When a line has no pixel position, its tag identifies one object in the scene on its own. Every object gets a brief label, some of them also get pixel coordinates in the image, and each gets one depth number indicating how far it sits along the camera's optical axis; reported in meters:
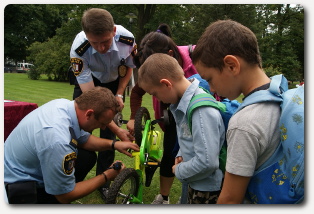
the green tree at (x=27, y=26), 23.59
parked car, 35.38
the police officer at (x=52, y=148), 1.96
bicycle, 2.22
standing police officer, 2.78
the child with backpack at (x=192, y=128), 1.75
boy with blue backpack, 1.27
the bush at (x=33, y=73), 27.78
